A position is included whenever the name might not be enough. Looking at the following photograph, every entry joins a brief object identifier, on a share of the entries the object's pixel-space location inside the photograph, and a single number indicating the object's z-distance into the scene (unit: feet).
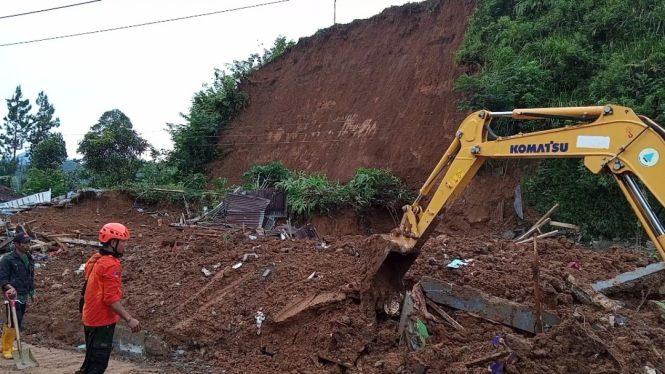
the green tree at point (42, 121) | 200.54
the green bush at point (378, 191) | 52.54
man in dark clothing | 22.86
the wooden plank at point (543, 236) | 32.32
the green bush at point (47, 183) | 90.94
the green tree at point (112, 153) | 75.61
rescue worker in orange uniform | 15.75
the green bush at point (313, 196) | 53.06
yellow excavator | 14.29
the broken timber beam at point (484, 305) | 19.86
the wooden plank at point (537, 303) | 17.88
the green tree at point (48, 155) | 115.55
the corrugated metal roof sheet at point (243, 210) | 53.57
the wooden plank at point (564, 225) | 37.20
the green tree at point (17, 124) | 197.67
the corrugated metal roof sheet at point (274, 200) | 55.77
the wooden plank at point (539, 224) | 34.92
